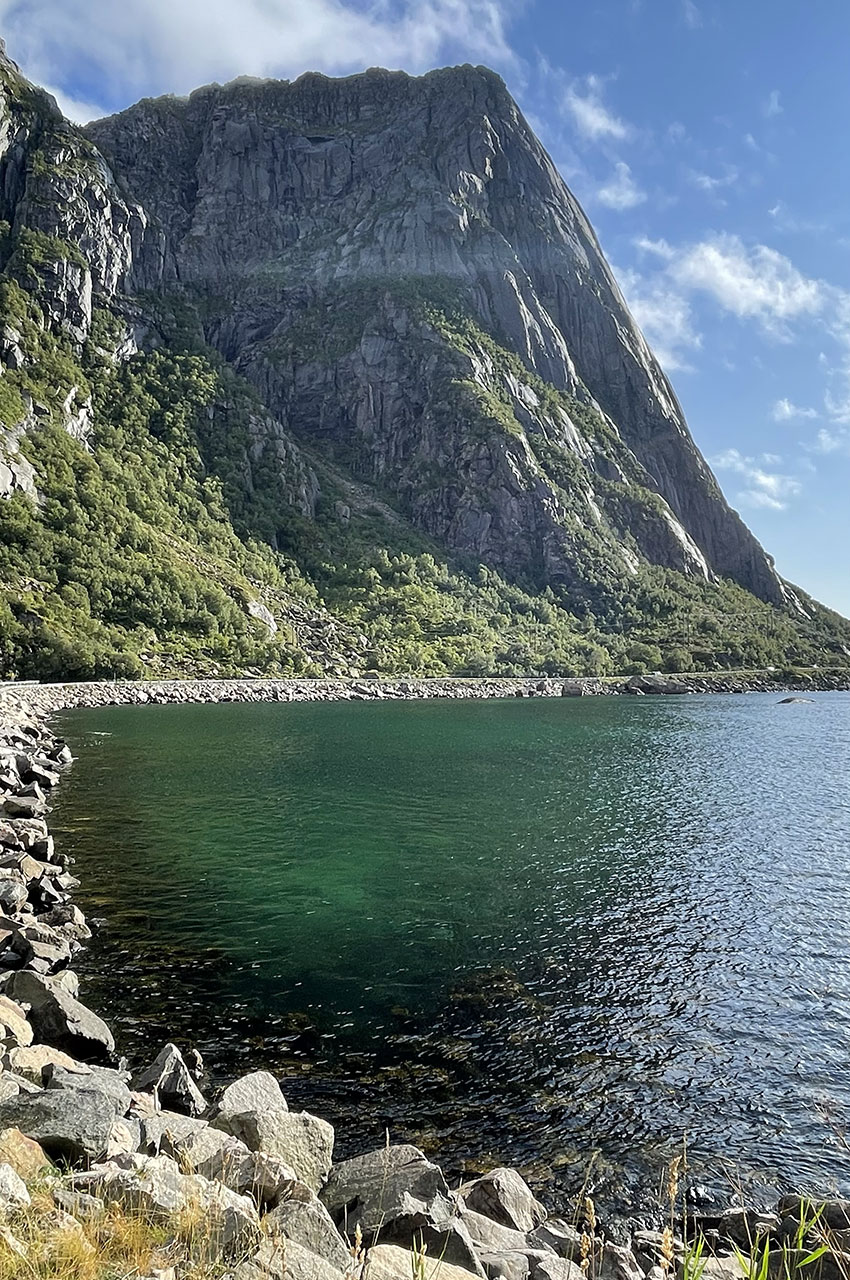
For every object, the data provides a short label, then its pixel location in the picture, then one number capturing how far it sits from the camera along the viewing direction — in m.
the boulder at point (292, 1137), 9.16
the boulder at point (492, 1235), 8.13
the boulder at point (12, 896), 18.84
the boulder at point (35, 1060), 10.54
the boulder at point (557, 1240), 8.42
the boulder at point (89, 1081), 9.44
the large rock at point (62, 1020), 12.58
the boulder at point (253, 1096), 9.93
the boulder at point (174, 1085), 10.94
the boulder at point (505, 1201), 8.92
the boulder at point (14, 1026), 11.55
